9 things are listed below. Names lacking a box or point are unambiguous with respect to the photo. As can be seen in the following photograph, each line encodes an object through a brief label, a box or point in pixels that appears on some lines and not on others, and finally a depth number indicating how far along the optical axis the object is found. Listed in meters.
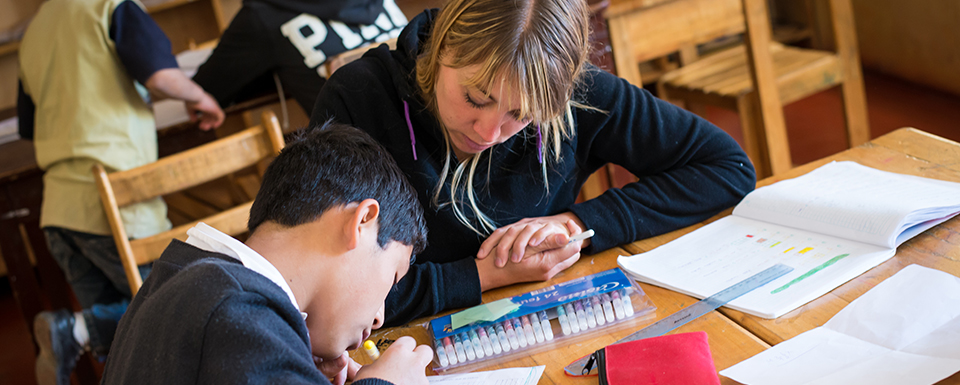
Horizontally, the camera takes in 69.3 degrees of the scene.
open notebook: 0.89
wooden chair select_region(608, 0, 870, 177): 1.89
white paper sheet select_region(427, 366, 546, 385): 0.80
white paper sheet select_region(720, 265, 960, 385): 0.69
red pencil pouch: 0.72
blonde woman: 0.94
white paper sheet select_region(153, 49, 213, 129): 2.24
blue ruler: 0.79
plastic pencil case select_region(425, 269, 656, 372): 0.86
